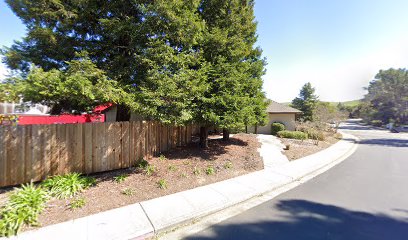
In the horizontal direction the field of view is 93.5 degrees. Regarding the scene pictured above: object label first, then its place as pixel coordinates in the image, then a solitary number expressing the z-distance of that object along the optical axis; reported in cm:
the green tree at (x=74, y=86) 458
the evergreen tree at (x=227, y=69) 817
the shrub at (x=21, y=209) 393
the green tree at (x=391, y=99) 4056
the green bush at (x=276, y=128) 2094
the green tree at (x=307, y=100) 2708
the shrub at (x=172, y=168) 727
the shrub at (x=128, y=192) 558
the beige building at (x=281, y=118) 2191
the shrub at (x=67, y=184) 526
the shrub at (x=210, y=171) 744
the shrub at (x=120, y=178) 626
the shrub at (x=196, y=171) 723
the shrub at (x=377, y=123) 4572
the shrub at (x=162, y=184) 612
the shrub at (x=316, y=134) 1786
